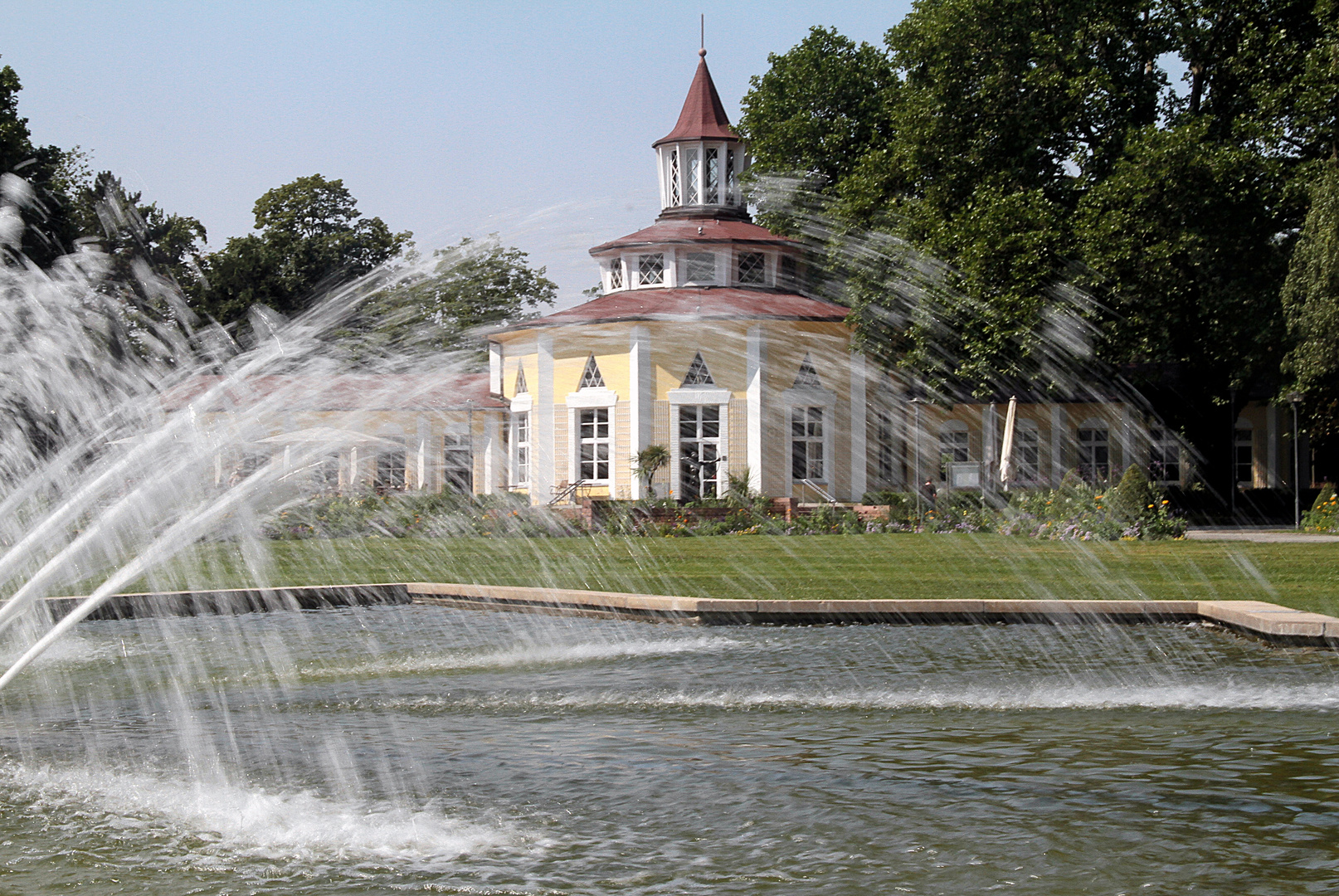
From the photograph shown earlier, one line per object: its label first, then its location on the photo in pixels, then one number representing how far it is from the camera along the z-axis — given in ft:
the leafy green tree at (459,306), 168.86
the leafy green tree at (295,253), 209.67
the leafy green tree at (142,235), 219.82
